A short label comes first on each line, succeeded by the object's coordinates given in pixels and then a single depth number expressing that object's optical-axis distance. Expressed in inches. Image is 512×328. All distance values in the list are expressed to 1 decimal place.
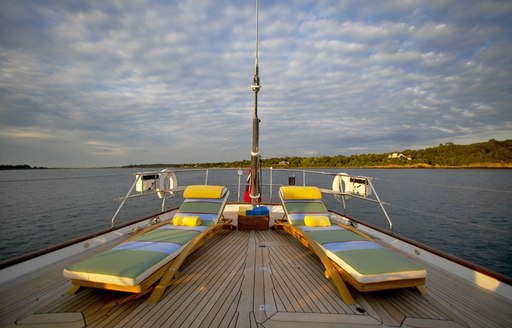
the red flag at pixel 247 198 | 229.5
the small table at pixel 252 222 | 161.8
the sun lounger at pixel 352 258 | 75.0
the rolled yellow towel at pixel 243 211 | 165.6
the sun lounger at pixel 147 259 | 71.6
